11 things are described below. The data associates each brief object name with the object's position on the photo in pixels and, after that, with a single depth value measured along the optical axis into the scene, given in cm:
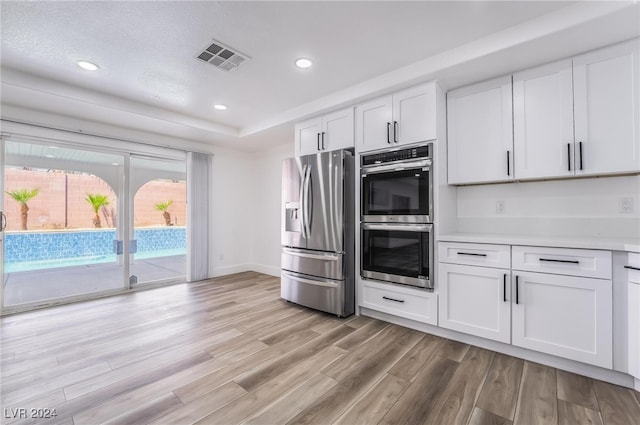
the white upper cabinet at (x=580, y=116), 202
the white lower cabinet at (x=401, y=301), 260
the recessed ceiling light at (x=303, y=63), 255
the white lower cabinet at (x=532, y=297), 189
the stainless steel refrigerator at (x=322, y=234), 308
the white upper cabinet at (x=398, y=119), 264
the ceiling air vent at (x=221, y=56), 235
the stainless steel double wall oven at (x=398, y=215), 261
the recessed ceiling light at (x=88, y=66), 257
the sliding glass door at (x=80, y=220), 330
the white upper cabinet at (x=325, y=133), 322
